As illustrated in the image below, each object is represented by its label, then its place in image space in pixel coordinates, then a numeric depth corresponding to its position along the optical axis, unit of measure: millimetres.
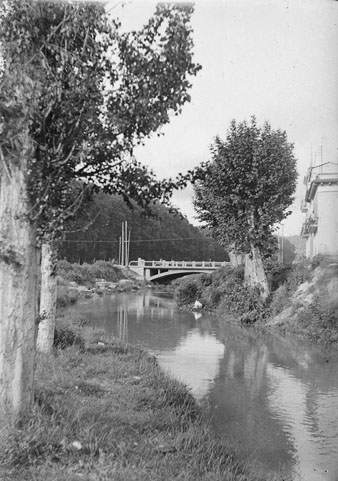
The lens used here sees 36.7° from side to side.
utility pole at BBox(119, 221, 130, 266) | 65856
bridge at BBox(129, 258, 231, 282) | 55803
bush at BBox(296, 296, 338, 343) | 16281
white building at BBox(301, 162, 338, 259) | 25516
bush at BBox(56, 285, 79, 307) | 26628
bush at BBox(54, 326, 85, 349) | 10320
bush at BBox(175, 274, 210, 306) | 30422
